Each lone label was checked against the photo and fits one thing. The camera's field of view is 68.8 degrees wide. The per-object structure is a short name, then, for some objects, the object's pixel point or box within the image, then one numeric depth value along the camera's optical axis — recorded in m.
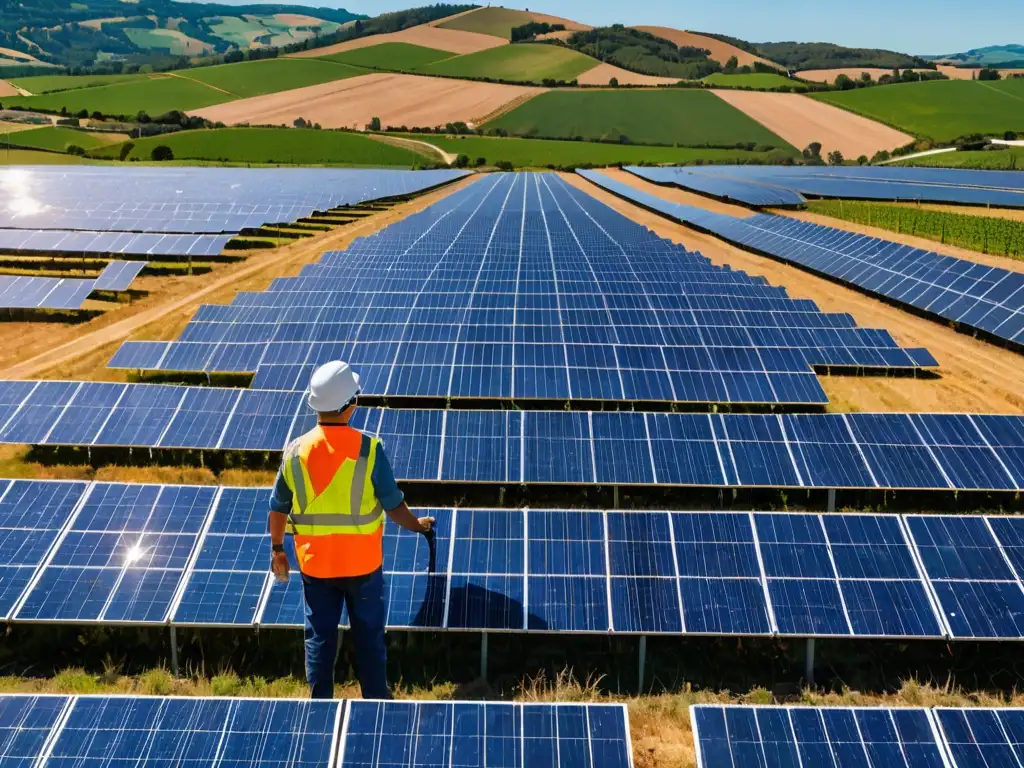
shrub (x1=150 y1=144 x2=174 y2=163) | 100.77
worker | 6.45
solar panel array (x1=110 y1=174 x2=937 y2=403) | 17.66
